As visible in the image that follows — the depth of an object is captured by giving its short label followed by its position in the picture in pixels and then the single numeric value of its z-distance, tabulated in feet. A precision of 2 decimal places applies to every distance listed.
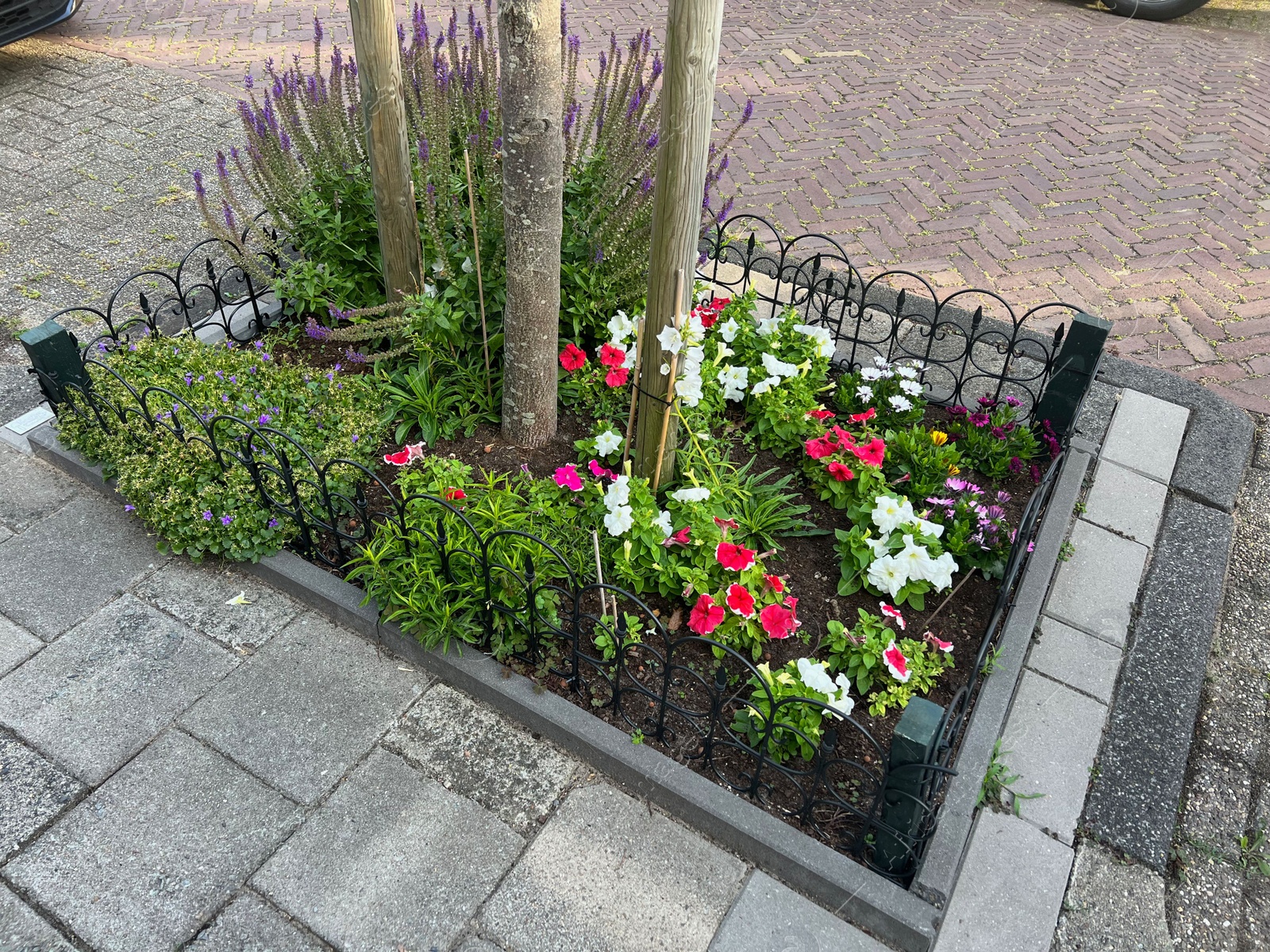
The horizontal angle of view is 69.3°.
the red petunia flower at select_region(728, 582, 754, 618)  8.77
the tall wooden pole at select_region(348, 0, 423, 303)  10.28
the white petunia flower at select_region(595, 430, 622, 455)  10.18
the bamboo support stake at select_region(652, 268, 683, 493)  8.82
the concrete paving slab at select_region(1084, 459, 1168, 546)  11.22
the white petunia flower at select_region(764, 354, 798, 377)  11.07
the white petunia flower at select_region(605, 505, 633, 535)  9.13
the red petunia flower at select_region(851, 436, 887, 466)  10.20
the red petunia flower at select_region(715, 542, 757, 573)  8.93
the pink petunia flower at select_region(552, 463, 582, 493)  9.64
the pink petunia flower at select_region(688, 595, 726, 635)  8.80
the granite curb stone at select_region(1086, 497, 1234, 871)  8.43
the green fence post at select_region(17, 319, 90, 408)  10.40
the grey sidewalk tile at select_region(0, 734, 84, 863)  7.83
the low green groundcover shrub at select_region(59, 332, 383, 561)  9.78
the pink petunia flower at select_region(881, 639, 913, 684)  8.57
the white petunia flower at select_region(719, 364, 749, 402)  11.21
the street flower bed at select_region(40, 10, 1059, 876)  8.68
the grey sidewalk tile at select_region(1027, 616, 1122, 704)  9.51
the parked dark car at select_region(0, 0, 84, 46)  20.01
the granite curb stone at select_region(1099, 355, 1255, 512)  11.81
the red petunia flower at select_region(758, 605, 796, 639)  8.77
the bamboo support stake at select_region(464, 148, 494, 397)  10.21
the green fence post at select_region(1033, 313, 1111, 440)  10.28
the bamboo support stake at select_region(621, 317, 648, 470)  9.21
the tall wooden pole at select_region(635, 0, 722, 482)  7.61
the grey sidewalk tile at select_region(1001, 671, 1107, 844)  8.43
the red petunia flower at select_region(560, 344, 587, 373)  11.18
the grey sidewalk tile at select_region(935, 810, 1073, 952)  7.52
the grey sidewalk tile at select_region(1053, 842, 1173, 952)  7.60
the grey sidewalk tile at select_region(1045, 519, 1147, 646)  10.11
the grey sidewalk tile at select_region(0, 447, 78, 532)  10.64
